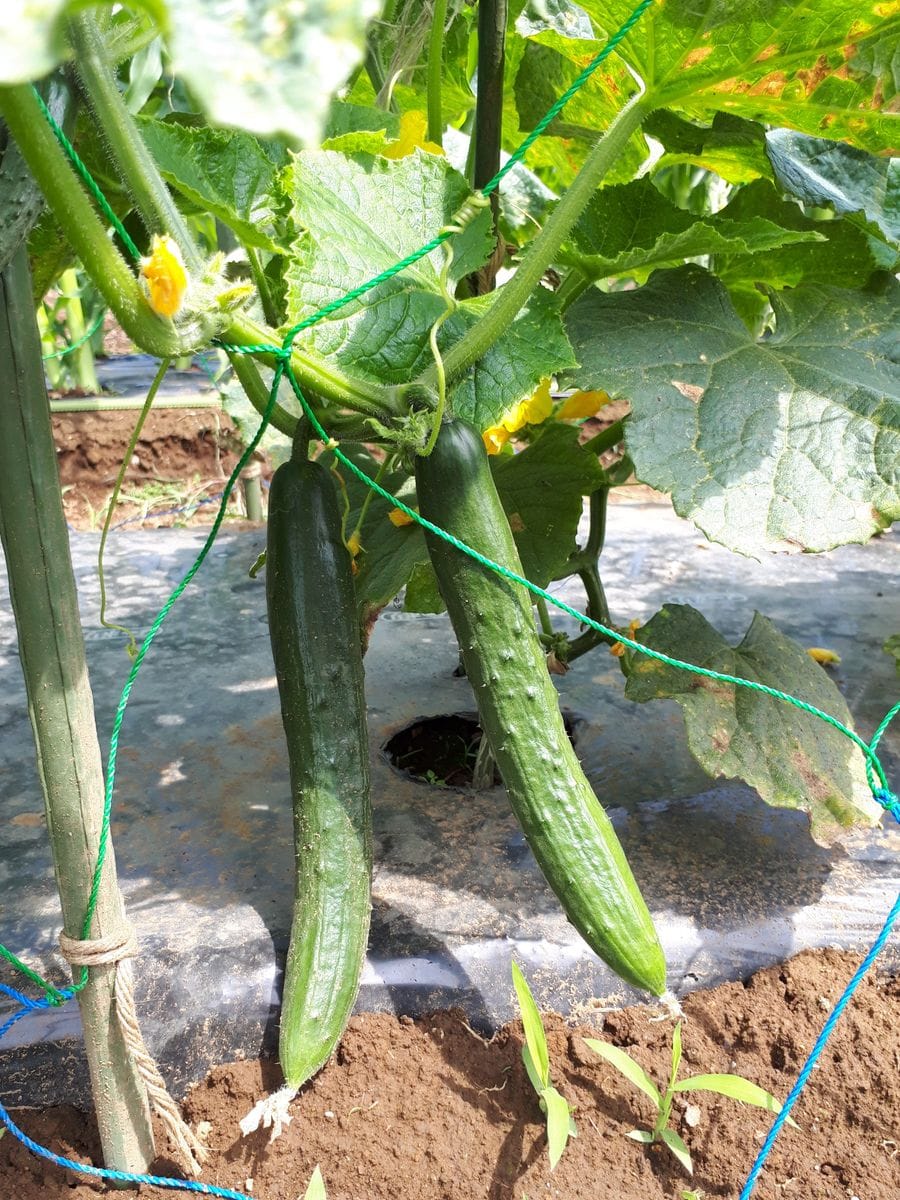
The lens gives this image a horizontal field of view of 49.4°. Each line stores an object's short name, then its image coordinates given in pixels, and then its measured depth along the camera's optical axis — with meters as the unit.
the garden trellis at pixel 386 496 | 0.30
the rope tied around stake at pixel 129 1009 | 0.32
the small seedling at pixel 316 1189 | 0.32
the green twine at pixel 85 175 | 0.23
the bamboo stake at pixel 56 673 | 0.27
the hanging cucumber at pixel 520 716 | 0.35
